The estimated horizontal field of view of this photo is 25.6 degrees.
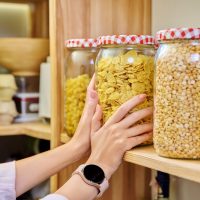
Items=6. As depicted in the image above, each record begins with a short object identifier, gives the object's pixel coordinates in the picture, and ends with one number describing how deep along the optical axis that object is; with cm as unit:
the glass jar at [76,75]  111
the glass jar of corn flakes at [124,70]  92
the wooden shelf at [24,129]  140
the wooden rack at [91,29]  117
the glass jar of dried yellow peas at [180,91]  77
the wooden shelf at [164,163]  74
